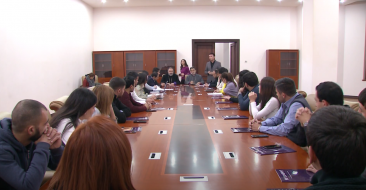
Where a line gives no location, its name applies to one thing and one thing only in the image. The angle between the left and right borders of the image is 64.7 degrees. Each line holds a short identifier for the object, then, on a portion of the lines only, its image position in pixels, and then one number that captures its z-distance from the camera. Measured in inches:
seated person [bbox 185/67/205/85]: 368.2
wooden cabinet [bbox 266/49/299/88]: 418.9
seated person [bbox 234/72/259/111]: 161.3
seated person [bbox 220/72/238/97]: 232.5
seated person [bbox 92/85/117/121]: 109.3
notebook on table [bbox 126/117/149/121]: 132.9
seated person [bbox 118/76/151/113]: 153.0
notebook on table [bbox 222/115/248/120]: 132.0
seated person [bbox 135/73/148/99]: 238.1
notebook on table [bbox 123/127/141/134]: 108.3
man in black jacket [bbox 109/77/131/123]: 136.5
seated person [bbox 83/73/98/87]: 375.6
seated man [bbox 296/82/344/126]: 89.4
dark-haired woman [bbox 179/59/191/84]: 394.6
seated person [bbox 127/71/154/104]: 201.3
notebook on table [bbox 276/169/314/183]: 61.5
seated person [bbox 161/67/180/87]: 369.4
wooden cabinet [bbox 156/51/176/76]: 421.7
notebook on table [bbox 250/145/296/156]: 80.7
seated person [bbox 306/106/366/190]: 37.0
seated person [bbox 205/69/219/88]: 330.3
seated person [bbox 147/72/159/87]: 301.9
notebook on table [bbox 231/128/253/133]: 106.3
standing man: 390.2
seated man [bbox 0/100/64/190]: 55.4
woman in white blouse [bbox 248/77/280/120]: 127.3
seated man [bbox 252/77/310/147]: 93.3
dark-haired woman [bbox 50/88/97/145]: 80.0
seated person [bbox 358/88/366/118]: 77.4
